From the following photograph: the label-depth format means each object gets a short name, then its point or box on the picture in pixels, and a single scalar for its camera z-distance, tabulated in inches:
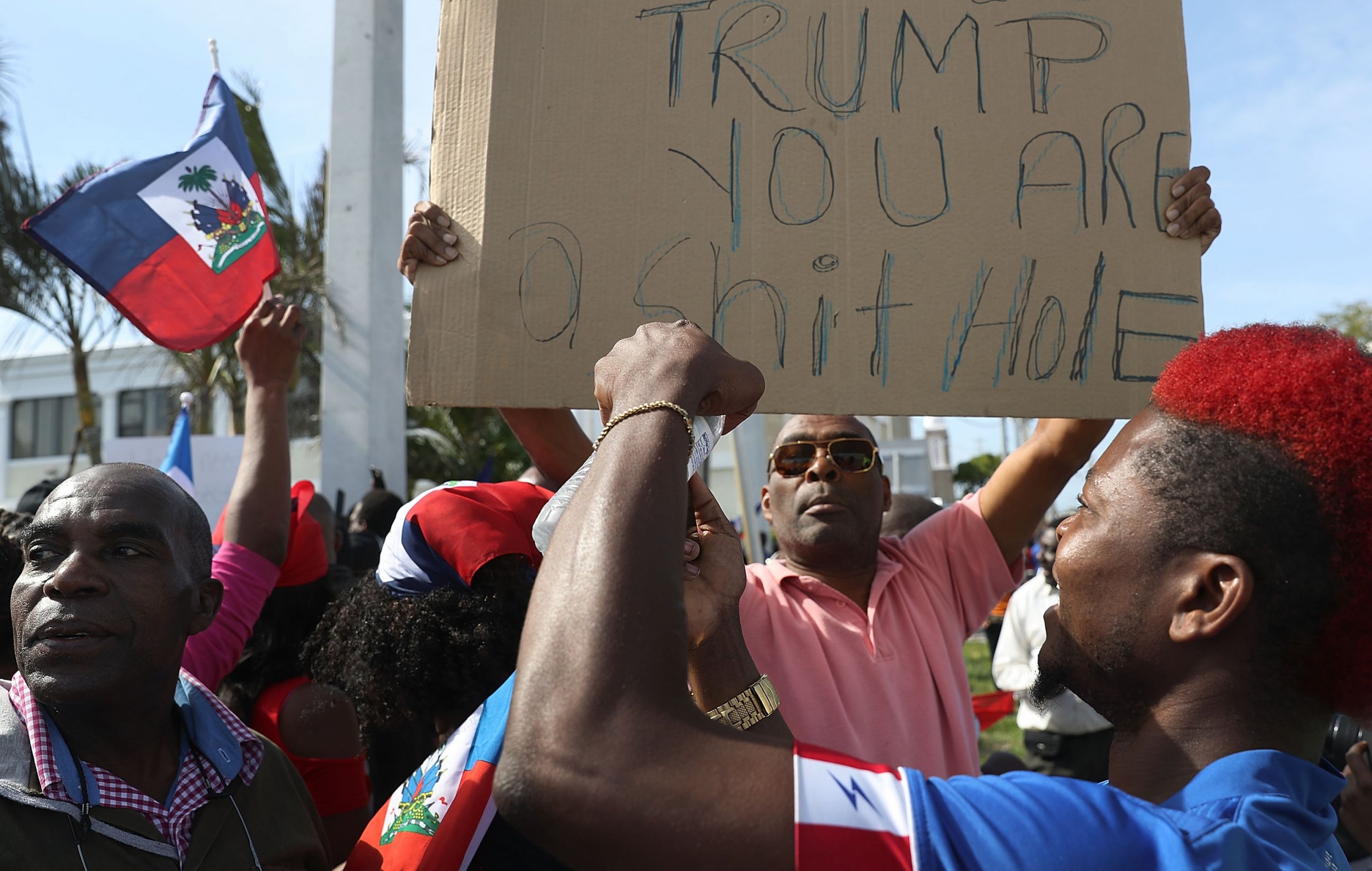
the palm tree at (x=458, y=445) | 685.3
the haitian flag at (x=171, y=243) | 119.0
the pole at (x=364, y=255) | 319.3
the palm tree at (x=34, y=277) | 448.1
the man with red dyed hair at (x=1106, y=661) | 36.2
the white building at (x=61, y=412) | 1052.5
